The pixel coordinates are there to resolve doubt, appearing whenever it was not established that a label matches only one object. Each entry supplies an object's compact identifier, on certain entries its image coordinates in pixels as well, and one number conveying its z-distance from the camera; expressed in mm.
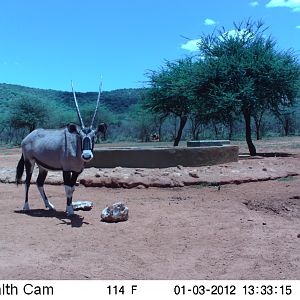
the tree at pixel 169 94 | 26262
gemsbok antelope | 8166
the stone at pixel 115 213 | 7855
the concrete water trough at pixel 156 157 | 13422
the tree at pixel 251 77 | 20141
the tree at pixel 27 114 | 47562
